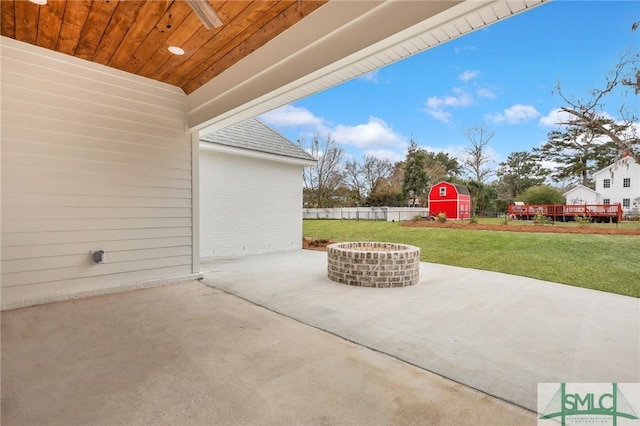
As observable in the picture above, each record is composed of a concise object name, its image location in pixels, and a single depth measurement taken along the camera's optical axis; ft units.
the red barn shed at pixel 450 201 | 47.60
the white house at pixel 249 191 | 24.58
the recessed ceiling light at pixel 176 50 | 11.60
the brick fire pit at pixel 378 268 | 15.26
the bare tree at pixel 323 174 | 69.92
